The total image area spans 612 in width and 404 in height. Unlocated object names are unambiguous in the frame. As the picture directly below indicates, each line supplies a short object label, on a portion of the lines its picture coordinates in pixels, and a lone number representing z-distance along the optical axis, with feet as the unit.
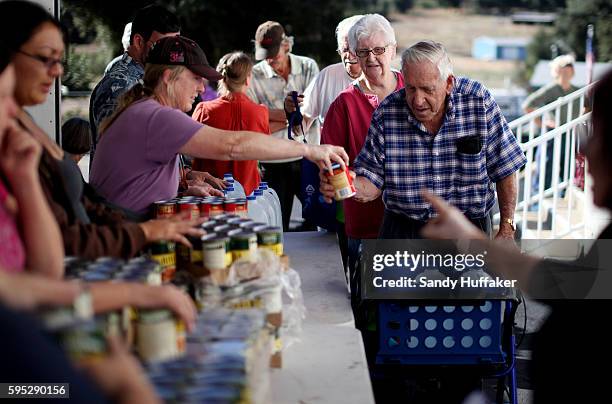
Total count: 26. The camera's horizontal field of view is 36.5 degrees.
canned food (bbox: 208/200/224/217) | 11.38
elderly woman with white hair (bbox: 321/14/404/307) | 16.63
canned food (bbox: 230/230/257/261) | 9.32
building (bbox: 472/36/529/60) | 183.01
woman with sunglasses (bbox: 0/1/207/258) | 8.53
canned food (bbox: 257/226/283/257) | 9.82
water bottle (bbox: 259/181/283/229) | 15.27
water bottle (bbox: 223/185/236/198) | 14.20
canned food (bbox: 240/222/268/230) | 9.92
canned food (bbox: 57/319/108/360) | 5.61
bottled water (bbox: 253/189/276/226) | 14.19
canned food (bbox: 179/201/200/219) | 11.29
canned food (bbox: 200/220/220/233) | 9.84
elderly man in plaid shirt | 14.14
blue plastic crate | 13.08
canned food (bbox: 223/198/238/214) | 11.59
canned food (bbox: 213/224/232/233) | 9.74
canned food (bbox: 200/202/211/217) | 11.45
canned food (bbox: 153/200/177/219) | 11.41
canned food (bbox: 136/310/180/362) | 7.09
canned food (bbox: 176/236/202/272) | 9.46
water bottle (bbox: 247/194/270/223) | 13.44
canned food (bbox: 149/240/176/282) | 9.34
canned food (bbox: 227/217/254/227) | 10.09
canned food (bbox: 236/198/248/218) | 11.64
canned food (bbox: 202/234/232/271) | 9.16
